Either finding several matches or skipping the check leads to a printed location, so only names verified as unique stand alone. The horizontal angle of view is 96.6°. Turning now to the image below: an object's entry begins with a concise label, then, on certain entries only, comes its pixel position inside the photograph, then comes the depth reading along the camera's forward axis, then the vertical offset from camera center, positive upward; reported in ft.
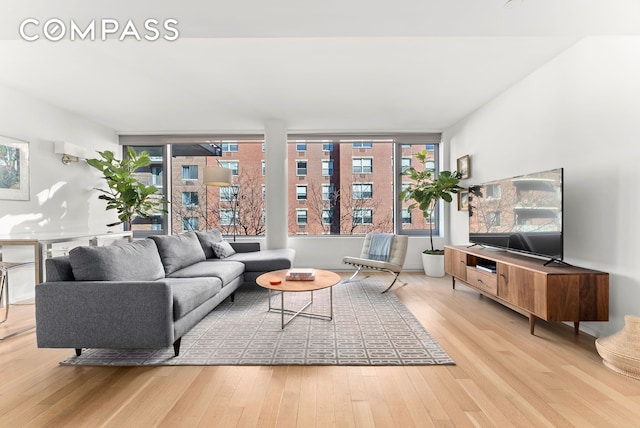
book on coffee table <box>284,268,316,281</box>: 9.93 -2.24
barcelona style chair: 13.28 -2.39
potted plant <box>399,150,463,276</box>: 15.14 +1.09
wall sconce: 13.69 +3.02
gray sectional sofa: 6.68 -2.22
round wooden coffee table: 8.91 -2.35
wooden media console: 7.55 -2.21
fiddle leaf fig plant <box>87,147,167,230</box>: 14.51 +1.38
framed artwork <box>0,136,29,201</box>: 11.55 +1.81
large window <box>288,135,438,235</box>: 18.33 +1.62
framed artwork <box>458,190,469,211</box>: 14.87 +0.61
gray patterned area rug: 7.00 -3.60
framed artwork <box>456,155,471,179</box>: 15.01 +2.52
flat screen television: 8.54 -0.06
